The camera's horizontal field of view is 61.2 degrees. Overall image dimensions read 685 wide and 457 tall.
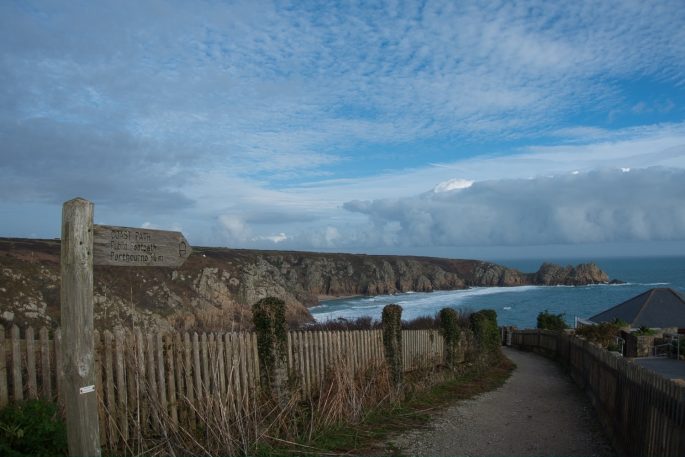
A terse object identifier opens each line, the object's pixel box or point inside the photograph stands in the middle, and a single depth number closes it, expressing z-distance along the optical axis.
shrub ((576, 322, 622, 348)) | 20.53
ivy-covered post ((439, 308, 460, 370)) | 16.14
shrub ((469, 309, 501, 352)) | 19.03
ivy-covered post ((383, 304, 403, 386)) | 11.61
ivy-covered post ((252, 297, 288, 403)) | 8.17
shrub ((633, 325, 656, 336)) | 24.39
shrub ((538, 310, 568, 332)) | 35.72
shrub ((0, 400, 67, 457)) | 4.83
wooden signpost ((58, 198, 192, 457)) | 4.65
